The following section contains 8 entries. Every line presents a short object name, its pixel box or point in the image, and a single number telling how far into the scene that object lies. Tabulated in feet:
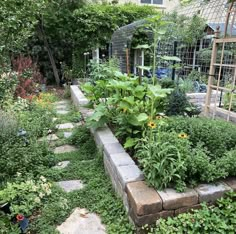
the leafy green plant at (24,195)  6.13
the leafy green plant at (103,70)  14.02
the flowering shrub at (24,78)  16.10
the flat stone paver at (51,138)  11.39
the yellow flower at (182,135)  6.62
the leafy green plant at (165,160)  5.70
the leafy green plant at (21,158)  7.64
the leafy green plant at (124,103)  8.27
